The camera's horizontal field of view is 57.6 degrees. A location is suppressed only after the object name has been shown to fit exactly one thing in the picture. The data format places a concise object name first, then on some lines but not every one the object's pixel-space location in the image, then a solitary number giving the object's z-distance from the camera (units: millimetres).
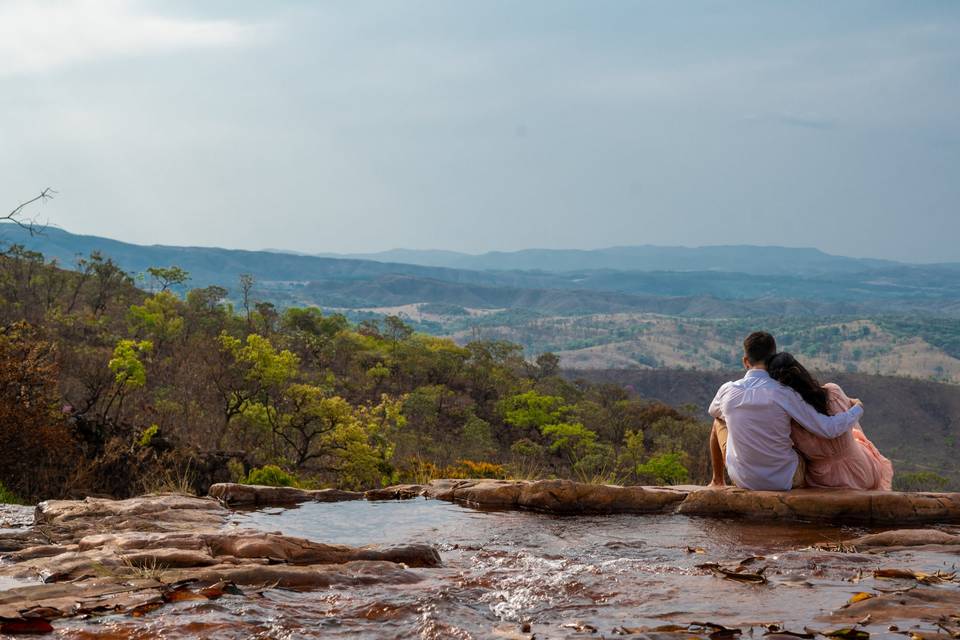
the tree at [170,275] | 37494
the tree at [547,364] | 43938
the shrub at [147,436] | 11164
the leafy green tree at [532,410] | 30906
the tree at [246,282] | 35906
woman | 7828
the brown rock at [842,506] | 7625
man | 7711
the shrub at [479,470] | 12999
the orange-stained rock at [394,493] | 9219
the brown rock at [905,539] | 6453
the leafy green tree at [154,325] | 28359
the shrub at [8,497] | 9242
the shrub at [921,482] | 39469
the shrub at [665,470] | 23062
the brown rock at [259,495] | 8719
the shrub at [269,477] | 11961
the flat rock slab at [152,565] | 4461
